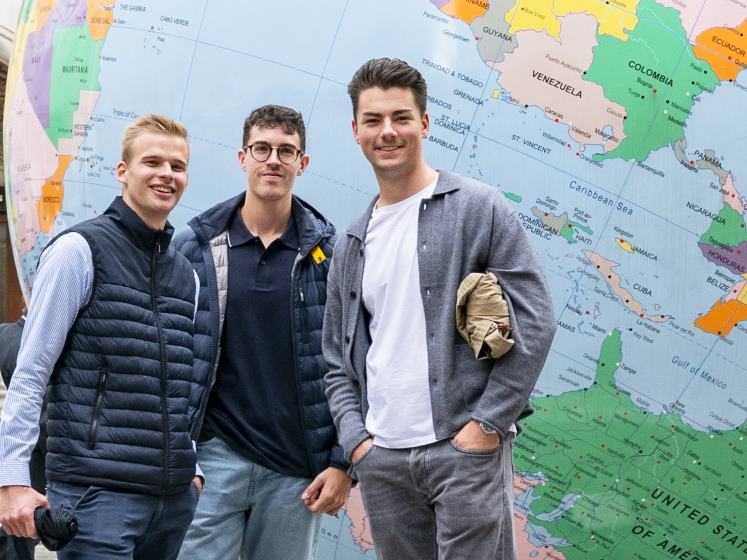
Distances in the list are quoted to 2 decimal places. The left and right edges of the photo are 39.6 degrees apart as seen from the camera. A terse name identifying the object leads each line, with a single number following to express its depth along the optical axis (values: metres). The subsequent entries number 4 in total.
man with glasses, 2.93
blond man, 2.42
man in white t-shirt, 2.34
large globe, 3.18
